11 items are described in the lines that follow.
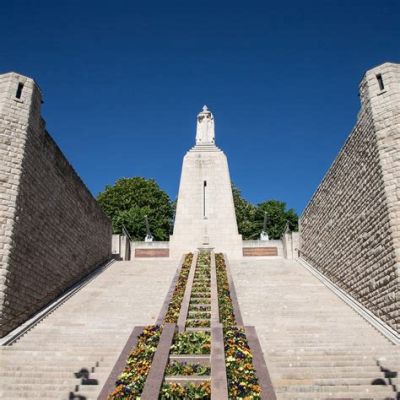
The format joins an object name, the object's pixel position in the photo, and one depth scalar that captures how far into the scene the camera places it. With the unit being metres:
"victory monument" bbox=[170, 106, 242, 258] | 21.94
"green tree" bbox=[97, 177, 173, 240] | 28.67
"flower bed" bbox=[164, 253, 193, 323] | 8.67
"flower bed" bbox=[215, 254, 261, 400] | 5.31
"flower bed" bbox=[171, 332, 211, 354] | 6.63
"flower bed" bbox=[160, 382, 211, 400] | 5.24
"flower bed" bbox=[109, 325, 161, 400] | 5.27
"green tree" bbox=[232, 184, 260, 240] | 31.67
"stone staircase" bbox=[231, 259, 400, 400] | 5.86
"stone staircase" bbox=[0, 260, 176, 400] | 6.04
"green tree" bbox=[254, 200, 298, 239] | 32.41
